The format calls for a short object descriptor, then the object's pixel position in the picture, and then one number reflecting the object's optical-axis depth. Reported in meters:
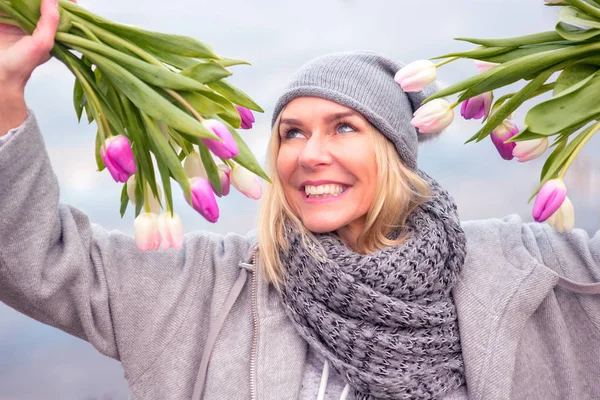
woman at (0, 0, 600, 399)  1.56
